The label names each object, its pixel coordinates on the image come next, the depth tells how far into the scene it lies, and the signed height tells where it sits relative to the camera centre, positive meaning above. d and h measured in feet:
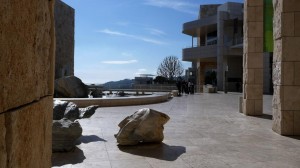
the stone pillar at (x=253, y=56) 30.53 +3.84
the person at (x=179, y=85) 79.72 +0.08
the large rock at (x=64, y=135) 14.06 -2.97
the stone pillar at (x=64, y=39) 119.24 +23.89
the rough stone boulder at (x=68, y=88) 44.55 -0.56
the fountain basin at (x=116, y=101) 36.79 -2.60
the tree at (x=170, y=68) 187.03 +13.71
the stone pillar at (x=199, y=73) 117.77 +6.30
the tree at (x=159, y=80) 143.91 +3.37
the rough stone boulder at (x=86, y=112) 22.77 -2.55
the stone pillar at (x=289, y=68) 20.01 +1.54
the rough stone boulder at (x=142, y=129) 15.88 -2.87
